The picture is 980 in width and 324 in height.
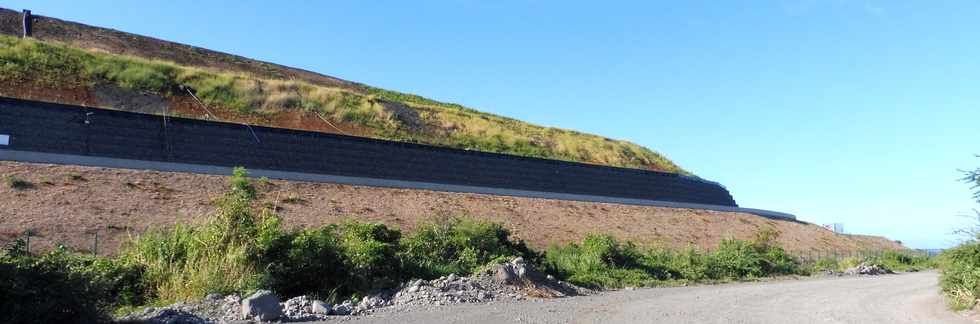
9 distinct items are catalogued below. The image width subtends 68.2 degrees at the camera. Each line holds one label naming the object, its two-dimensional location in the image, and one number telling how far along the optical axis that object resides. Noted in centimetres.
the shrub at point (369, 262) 1706
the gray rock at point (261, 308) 1218
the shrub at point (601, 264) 2319
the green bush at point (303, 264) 1559
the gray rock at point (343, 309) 1348
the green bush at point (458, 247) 2092
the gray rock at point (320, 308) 1306
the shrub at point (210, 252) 1435
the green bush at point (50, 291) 999
